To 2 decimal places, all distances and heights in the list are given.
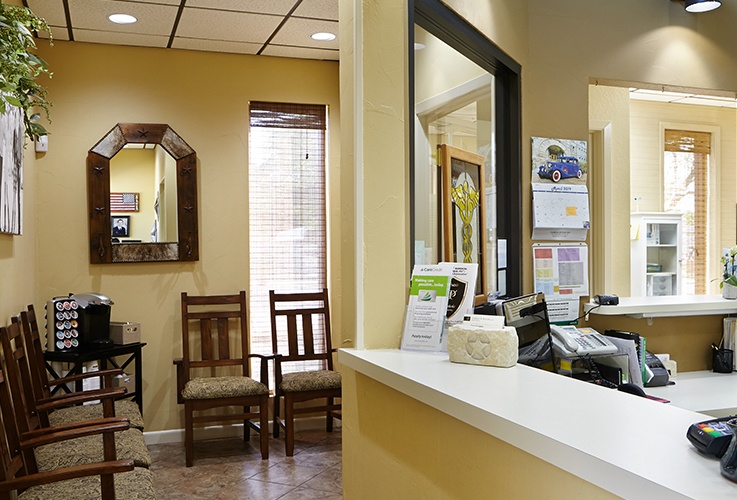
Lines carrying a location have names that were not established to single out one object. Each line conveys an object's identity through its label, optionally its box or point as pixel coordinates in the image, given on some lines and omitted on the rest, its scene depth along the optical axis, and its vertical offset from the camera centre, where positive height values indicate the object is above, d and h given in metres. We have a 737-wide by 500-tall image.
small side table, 4.18 -0.72
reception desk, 1.02 -0.35
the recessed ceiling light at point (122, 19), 4.26 +1.39
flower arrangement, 3.97 -0.19
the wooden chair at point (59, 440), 2.24 -0.75
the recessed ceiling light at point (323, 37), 4.70 +1.39
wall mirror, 4.86 +0.33
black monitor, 2.36 -0.32
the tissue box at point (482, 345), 1.88 -0.30
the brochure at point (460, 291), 2.22 -0.17
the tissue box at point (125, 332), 4.52 -0.59
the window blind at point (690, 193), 8.08 +0.50
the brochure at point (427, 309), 2.18 -0.22
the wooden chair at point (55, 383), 3.40 -0.73
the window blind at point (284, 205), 5.30 +0.27
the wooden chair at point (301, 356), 4.73 -0.86
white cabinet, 7.24 -0.19
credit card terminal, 1.04 -0.31
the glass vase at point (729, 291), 3.96 -0.32
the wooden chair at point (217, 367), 4.52 -0.91
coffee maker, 4.28 -0.50
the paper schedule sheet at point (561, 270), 3.33 -0.16
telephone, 2.88 -0.45
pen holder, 3.84 -0.70
